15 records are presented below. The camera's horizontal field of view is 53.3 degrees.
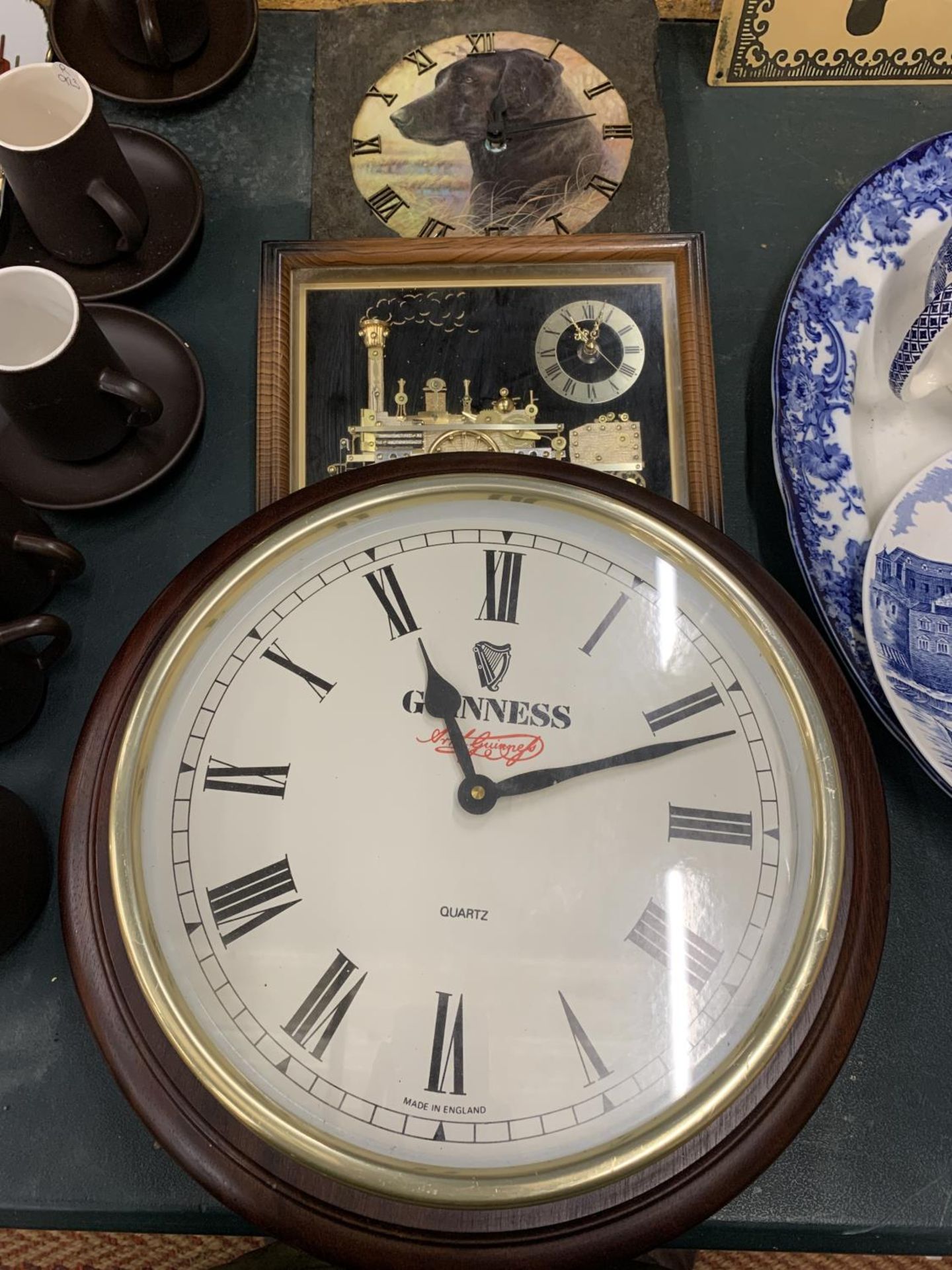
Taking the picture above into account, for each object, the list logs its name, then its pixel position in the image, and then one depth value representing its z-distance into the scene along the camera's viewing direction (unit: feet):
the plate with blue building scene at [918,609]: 2.42
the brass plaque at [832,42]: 3.09
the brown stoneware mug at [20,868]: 2.29
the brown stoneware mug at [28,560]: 2.42
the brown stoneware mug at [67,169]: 2.64
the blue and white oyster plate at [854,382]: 2.67
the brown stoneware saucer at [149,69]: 3.19
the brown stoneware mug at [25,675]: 2.39
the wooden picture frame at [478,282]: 2.81
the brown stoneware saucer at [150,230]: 2.98
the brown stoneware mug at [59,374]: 2.41
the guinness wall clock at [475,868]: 1.78
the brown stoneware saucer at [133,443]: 2.74
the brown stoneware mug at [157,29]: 3.01
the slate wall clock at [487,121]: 3.11
